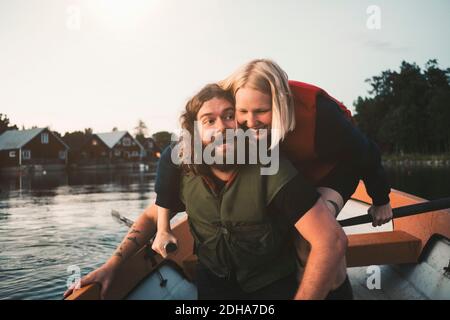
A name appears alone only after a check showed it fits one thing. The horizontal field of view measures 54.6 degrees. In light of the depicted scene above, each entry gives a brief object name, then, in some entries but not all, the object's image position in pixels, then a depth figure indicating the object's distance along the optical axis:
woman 2.13
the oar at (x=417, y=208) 3.07
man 1.91
